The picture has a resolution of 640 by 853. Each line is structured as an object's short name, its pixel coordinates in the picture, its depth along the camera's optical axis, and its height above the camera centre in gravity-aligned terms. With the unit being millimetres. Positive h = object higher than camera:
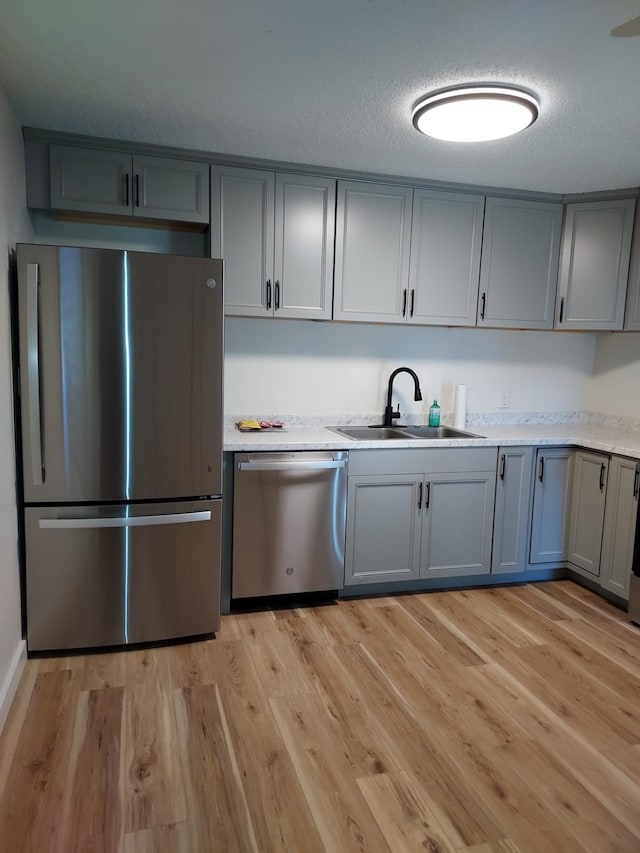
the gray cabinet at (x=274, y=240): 2988 +641
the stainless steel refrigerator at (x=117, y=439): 2367 -338
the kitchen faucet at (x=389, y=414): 3575 -285
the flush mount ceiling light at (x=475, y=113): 2133 +965
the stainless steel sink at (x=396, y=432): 3496 -390
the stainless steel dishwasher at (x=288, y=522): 2918 -801
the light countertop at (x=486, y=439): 2942 -379
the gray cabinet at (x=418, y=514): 3137 -795
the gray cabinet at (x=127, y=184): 2715 +826
